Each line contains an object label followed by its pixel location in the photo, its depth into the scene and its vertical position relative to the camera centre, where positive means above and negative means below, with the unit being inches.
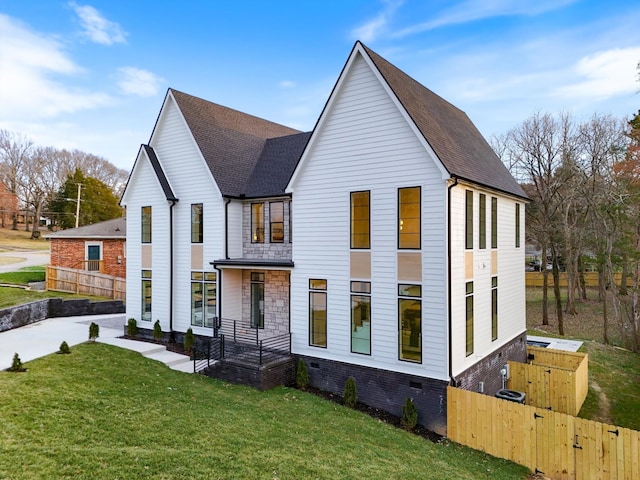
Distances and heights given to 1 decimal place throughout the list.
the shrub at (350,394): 449.1 -166.4
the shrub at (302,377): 490.9 -160.4
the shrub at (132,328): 648.4 -131.6
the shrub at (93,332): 564.4 -119.9
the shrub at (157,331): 620.1 -130.8
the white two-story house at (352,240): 422.6 +5.2
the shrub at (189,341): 587.8 -138.8
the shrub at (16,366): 406.9 -120.5
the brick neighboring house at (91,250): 1020.5 -10.2
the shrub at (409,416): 411.8 -175.3
